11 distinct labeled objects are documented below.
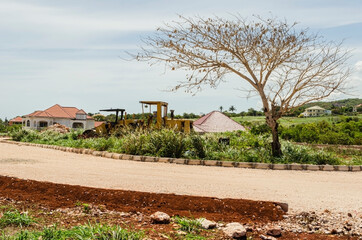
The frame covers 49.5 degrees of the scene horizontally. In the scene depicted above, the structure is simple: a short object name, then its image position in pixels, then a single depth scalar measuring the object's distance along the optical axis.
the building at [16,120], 80.16
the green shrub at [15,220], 4.92
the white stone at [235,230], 4.50
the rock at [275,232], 4.64
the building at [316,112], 63.54
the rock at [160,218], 4.98
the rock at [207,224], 4.81
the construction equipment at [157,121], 19.72
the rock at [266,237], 4.52
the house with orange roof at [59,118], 50.71
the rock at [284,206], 5.91
